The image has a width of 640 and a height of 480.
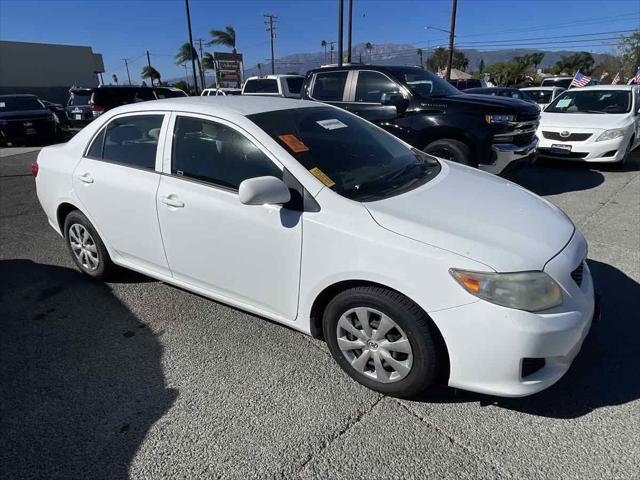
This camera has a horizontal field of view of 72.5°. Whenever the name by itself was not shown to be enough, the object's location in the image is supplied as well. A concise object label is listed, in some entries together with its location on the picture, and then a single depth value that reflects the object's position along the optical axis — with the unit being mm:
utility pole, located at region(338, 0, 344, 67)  19142
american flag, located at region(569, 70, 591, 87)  13452
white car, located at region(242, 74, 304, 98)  13125
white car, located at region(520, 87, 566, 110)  14846
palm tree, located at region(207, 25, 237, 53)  41906
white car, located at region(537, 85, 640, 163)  7586
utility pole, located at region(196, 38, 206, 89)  42684
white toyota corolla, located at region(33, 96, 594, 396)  2100
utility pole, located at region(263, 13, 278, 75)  67012
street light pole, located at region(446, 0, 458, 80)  27484
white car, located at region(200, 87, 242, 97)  17875
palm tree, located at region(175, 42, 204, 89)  49156
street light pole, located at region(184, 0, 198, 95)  28828
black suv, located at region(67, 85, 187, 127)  14070
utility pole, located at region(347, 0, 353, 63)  21884
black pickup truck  5864
